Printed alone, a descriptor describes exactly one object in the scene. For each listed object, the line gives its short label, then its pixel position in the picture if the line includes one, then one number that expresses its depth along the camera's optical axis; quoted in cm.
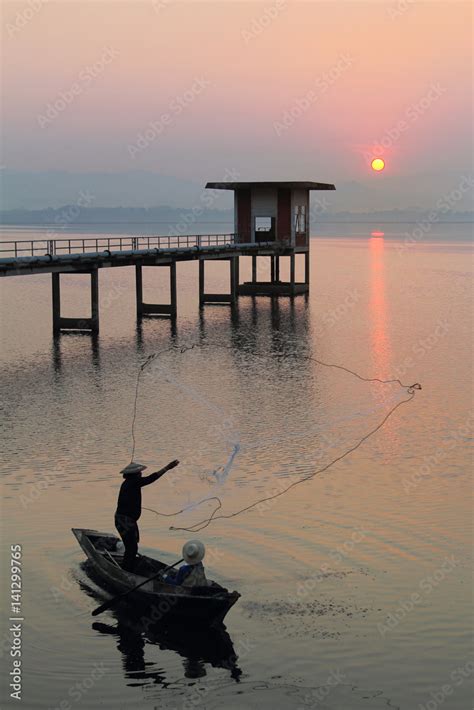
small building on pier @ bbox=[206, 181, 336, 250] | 7656
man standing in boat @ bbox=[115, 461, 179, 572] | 1872
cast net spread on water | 2575
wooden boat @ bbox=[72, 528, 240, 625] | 1712
